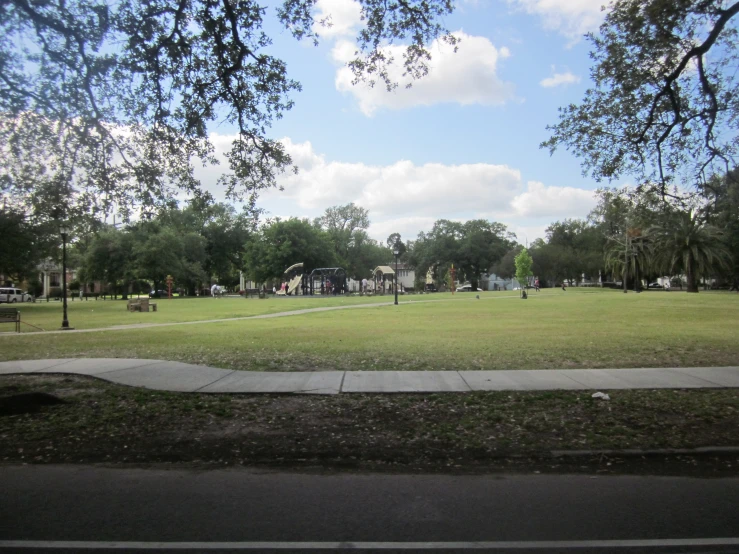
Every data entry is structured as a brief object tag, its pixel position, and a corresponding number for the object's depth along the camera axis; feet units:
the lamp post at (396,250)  130.47
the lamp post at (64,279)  71.15
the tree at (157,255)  205.46
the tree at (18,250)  113.91
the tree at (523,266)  211.20
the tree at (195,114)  32.83
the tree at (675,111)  33.60
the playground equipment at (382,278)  224.53
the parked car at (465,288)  318.67
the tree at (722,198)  38.59
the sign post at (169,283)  208.03
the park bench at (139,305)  110.52
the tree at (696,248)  175.22
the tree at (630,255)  201.05
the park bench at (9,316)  64.90
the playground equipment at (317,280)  210.79
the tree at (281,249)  238.89
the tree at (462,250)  326.65
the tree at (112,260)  210.59
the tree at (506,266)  305.14
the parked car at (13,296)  211.20
